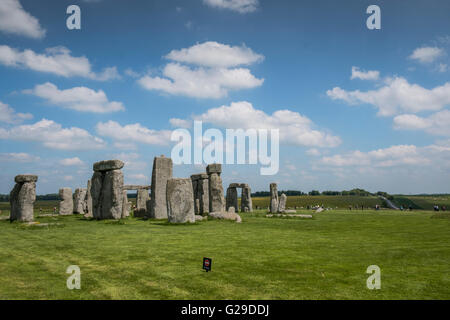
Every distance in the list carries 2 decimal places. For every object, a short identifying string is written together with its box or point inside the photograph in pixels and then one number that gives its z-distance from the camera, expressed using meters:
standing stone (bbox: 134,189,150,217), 28.19
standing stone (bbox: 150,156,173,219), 19.70
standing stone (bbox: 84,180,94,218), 22.77
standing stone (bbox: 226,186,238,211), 33.44
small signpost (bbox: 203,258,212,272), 6.09
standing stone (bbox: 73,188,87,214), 28.61
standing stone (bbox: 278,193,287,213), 30.86
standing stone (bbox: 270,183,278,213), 29.97
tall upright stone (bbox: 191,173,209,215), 24.70
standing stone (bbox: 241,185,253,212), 33.42
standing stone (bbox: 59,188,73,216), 27.42
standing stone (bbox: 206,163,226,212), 23.41
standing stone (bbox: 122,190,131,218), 22.55
